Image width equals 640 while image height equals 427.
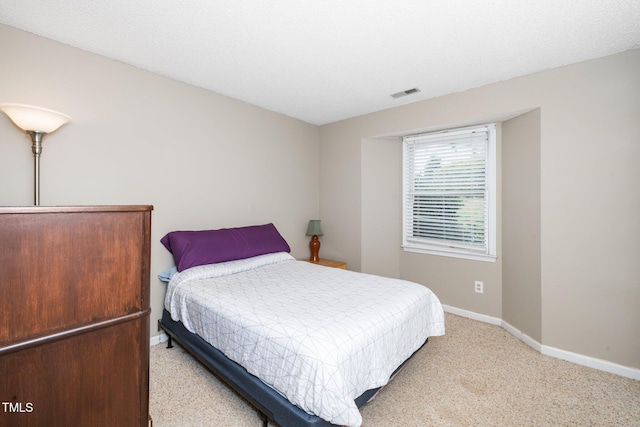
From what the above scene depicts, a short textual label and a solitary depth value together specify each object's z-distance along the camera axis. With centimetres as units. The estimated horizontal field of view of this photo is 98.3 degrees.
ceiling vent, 298
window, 319
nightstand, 373
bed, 138
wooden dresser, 81
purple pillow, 254
